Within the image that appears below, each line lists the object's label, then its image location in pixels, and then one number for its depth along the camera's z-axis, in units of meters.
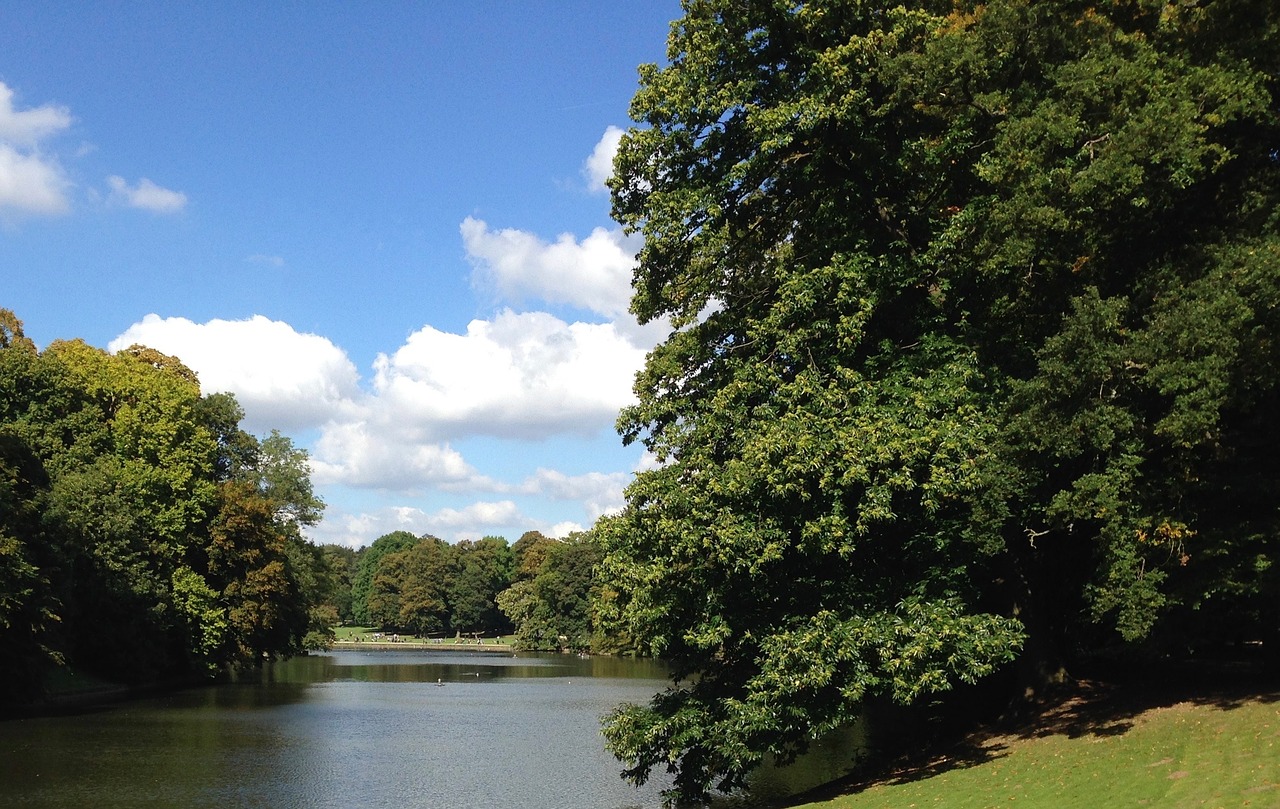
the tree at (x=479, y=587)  137.88
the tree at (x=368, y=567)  165.88
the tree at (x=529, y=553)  131.38
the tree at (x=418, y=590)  139.50
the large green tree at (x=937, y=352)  15.68
